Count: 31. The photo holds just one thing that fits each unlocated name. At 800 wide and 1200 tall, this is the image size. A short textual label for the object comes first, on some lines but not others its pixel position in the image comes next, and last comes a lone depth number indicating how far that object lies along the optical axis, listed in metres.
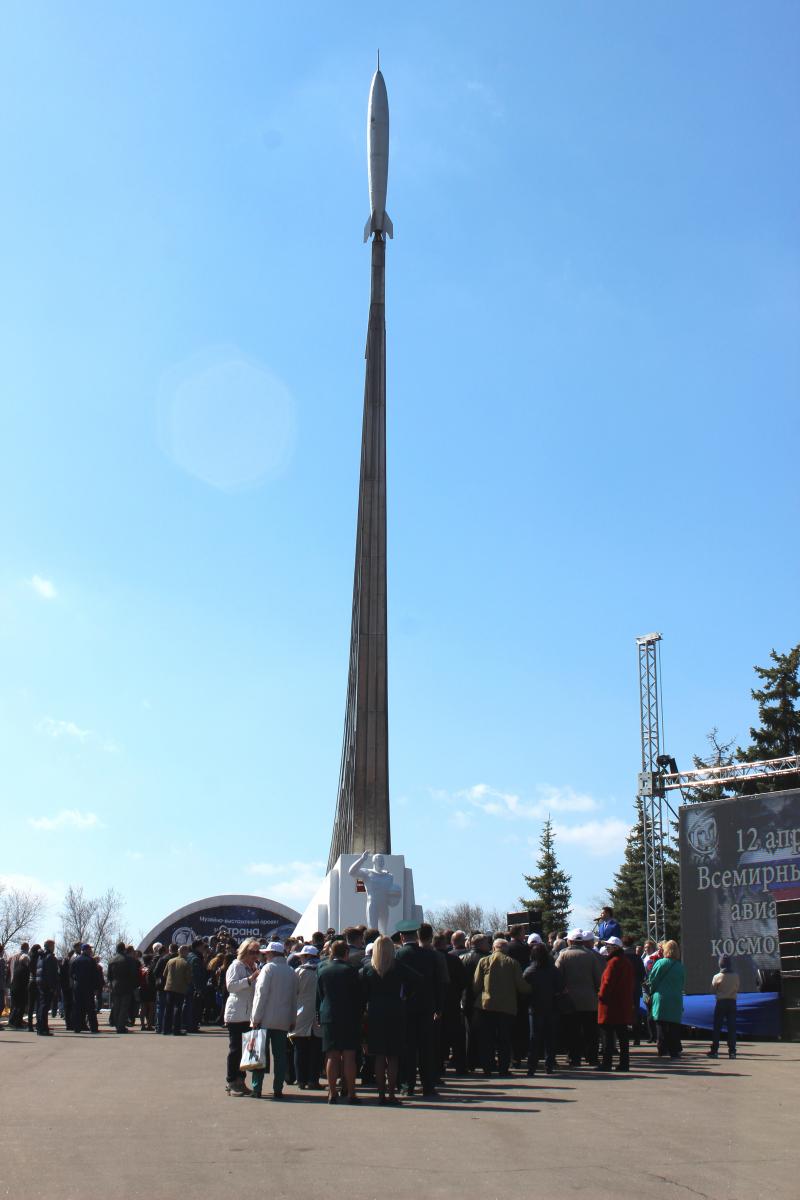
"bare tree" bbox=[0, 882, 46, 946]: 77.94
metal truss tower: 29.36
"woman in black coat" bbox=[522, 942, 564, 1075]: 11.01
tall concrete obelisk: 29.84
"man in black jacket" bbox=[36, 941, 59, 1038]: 16.47
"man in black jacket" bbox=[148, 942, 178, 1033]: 17.23
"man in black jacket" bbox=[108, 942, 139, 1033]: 16.75
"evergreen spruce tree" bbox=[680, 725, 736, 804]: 41.44
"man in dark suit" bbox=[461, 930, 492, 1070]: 11.20
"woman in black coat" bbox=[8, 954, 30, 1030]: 17.34
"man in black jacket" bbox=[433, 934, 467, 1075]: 10.99
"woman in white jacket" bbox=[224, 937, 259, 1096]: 9.60
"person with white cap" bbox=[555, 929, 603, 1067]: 11.65
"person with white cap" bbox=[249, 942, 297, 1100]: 9.34
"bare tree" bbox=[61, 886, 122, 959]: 78.88
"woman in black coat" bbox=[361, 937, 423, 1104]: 8.99
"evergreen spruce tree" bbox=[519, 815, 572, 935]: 51.88
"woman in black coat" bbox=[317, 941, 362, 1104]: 8.98
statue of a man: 24.94
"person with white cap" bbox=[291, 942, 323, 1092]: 9.93
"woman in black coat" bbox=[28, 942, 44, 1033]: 17.41
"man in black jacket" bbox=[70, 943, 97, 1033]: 16.44
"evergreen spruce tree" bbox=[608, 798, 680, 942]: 41.22
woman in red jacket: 11.28
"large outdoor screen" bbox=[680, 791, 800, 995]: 18.48
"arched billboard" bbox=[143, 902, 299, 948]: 48.88
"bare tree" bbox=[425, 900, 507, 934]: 87.00
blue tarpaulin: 16.08
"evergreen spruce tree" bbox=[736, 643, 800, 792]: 37.50
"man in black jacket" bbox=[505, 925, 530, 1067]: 11.19
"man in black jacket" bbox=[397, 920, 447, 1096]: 9.44
